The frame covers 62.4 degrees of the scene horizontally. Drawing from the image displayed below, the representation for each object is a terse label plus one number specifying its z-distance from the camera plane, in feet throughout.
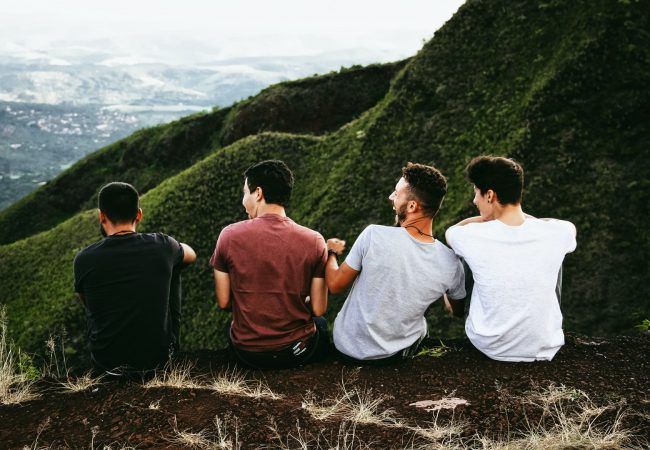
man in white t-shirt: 17.38
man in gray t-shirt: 17.81
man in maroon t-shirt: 19.04
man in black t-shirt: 18.89
